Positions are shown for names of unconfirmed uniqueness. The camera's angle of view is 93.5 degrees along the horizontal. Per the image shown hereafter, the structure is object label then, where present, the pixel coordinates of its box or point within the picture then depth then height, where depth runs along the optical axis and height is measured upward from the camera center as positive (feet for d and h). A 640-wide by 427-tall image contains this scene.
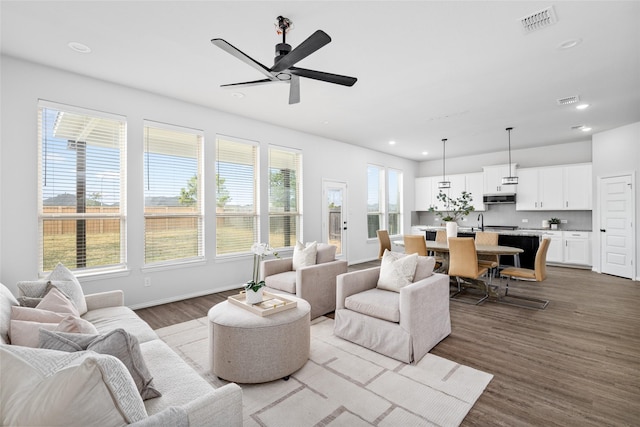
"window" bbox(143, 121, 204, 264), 14.26 +1.01
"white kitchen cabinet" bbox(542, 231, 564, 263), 23.16 -2.71
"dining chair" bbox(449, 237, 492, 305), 14.11 -2.32
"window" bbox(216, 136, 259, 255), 16.67 +1.08
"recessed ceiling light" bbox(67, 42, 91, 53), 9.98 +5.67
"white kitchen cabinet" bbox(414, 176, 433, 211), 31.42 +2.03
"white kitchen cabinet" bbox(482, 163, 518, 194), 25.91 +3.04
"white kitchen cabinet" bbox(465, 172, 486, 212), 27.68 +2.29
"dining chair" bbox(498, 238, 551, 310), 13.71 -2.81
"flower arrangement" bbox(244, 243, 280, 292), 8.65 -1.45
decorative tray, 8.12 -2.59
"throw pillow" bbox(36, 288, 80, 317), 6.51 -1.96
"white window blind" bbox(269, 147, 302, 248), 19.17 +1.11
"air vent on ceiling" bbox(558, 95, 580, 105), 14.56 +5.55
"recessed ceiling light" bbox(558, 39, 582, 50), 9.75 +5.54
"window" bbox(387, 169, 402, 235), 28.94 +1.08
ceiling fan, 6.98 +4.04
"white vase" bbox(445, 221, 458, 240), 17.72 -0.96
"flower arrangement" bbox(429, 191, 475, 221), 28.62 +0.55
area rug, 6.48 -4.38
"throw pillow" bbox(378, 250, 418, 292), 10.30 -2.06
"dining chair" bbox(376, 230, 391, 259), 20.45 -1.83
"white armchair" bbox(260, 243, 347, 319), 11.96 -2.80
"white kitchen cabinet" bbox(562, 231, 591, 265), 22.00 -2.61
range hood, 25.63 +1.23
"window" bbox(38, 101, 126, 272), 11.64 +1.10
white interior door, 19.01 -0.95
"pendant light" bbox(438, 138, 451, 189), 23.15 +2.20
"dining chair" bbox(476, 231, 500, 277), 17.31 -1.66
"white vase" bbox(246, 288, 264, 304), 8.66 -2.39
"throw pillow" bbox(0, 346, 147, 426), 2.79 -1.74
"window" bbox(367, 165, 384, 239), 26.62 +1.26
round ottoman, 7.53 -3.38
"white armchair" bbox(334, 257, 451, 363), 8.75 -3.18
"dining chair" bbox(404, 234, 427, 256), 16.44 -1.74
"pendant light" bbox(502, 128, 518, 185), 20.61 +2.24
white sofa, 3.93 -2.83
